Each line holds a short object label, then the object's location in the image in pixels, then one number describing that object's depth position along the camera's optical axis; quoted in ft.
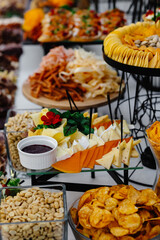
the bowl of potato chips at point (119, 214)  4.86
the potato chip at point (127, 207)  4.89
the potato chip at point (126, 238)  4.83
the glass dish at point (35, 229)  4.71
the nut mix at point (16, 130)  6.42
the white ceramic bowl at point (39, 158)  5.17
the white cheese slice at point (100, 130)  5.88
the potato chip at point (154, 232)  4.94
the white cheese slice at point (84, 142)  5.51
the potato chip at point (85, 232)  5.03
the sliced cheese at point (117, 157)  5.30
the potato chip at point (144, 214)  5.02
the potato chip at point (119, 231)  4.78
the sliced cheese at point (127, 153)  5.35
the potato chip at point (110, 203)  5.07
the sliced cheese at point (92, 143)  5.51
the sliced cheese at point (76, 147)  5.39
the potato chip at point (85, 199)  5.41
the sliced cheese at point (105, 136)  5.72
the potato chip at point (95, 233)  4.97
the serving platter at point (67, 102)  8.38
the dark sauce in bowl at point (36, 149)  5.32
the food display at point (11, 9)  16.55
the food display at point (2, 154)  7.30
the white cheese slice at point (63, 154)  5.32
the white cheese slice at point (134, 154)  5.46
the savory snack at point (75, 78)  8.72
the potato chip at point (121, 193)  5.24
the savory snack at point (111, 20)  11.41
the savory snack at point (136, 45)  5.95
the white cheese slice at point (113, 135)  5.70
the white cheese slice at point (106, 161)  5.25
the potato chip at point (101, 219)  4.88
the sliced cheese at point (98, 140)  5.57
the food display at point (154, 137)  5.29
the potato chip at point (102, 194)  5.24
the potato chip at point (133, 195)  5.09
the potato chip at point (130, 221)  4.80
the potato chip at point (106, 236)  4.91
